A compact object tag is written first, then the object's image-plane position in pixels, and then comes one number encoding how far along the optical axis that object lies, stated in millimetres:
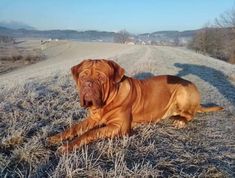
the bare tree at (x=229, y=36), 27723
